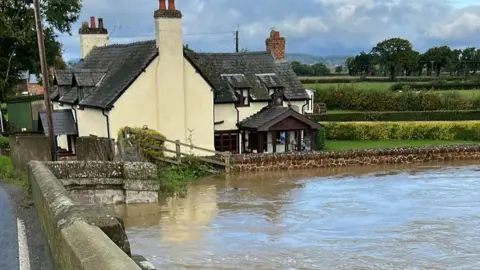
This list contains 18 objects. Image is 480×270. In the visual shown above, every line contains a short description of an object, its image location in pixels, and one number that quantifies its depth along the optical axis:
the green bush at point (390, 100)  46.78
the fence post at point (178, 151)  23.17
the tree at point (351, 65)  117.19
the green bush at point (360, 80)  75.34
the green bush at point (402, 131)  35.34
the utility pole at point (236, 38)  54.89
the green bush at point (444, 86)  62.53
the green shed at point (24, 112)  35.84
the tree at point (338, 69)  141.62
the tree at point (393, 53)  92.62
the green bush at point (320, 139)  31.09
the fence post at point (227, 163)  24.33
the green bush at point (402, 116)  39.91
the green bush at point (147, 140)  22.80
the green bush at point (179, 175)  18.39
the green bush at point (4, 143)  24.98
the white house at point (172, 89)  23.95
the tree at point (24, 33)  31.25
